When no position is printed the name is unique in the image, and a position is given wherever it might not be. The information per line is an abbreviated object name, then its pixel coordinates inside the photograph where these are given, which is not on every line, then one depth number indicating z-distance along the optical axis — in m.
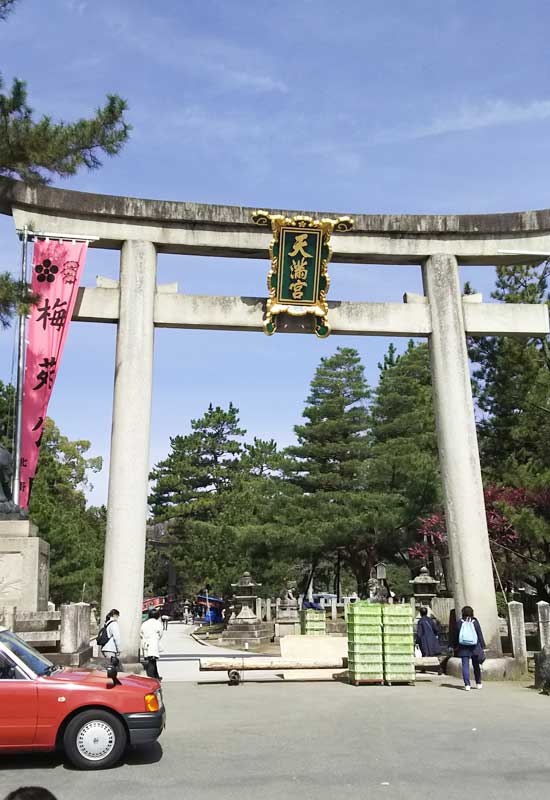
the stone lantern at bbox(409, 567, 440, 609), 28.45
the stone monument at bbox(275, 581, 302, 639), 29.50
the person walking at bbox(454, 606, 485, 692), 11.91
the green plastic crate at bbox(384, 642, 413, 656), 12.48
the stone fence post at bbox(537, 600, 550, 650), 13.41
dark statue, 12.63
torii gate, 13.70
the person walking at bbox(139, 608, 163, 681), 12.52
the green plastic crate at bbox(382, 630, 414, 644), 12.39
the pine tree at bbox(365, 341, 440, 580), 32.47
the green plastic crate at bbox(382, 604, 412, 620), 12.33
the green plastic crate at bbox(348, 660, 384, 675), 12.40
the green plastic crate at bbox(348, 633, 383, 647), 12.34
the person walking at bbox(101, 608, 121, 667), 12.16
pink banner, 13.57
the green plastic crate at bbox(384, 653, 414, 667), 12.48
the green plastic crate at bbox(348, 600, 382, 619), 12.27
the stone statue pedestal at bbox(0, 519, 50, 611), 12.30
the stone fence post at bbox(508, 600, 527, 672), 13.59
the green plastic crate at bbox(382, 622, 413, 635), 12.30
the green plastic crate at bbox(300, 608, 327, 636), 24.30
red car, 6.46
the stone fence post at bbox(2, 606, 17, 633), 11.59
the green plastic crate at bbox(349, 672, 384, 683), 12.39
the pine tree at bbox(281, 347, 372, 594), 34.03
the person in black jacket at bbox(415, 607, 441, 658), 15.79
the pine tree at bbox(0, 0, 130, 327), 11.62
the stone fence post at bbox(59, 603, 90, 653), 11.63
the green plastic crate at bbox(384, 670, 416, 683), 12.47
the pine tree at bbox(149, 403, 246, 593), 58.16
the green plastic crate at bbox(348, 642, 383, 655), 12.46
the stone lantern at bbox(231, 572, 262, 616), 31.56
